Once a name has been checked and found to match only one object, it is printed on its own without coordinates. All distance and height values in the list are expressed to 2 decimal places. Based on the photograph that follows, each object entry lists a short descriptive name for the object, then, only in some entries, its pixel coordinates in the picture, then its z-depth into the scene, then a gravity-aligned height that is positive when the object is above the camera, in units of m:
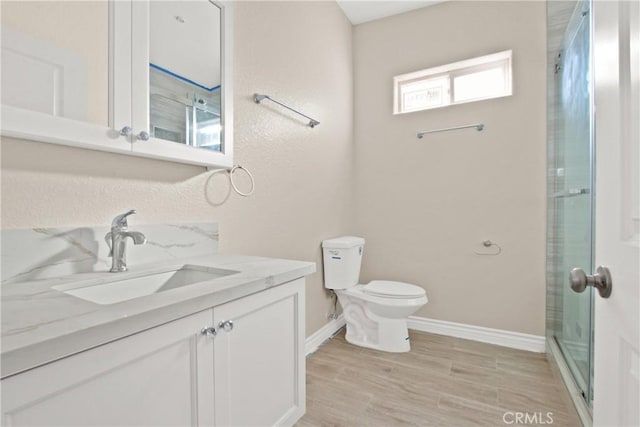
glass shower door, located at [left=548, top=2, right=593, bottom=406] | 1.51 +0.09
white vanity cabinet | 0.59 -0.40
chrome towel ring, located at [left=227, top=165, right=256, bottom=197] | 1.64 +0.17
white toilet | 2.18 -0.62
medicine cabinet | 0.90 +0.47
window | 2.50 +1.09
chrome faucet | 1.10 -0.10
